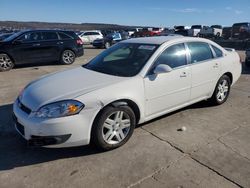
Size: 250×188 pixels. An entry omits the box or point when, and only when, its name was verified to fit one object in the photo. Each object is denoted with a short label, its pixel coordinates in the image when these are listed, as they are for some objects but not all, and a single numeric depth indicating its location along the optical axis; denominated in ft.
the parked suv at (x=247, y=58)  24.25
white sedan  7.78
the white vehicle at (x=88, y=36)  63.52
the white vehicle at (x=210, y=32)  85.09
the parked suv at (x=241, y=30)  72.98
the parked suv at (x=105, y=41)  53.21
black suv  24.11
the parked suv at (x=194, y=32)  87.14
